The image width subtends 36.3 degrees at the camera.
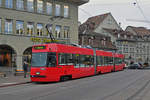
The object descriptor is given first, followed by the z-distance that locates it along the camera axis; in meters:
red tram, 17.16
